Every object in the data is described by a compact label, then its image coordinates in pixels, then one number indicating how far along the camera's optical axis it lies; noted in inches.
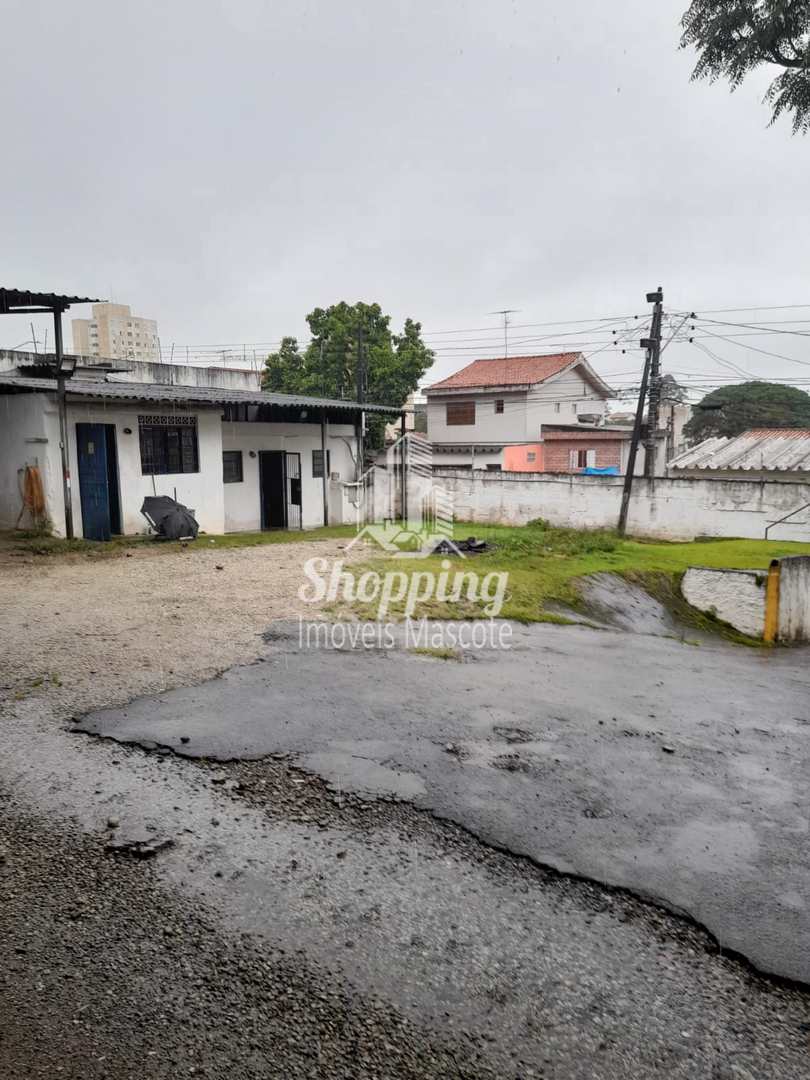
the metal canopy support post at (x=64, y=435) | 512.1
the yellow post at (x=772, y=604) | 481.7
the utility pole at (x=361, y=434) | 845.2
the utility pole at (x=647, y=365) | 804.6
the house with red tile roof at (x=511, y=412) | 1228.5
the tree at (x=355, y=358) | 1209.4
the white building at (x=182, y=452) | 583.8
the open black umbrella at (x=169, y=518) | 594.9
